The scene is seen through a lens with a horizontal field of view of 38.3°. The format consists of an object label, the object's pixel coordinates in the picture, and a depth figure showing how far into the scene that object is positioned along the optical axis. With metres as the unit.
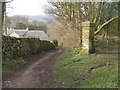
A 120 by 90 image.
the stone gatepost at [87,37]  11.09
